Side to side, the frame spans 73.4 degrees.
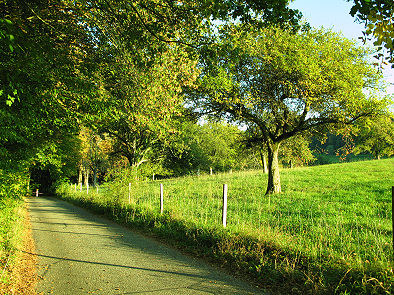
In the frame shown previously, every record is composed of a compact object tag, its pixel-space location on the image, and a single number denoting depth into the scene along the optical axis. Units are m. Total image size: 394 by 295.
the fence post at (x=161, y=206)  11.09
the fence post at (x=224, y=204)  7.72
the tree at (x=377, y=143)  44.22
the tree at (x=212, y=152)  46.29
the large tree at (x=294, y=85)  12.48
